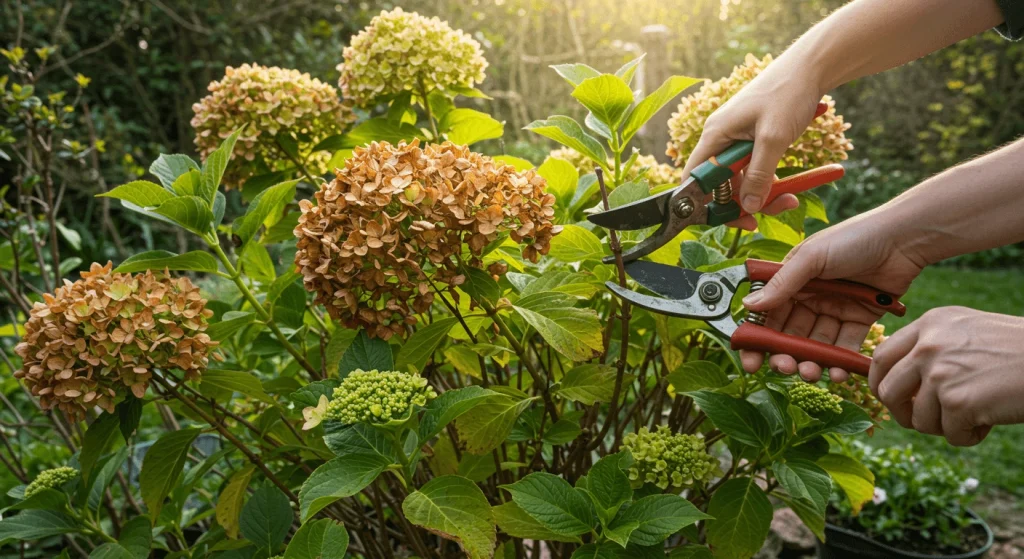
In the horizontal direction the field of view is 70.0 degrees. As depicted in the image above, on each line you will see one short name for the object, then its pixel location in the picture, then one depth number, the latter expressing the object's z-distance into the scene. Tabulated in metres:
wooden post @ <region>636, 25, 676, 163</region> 4.71
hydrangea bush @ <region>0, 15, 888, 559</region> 1.11
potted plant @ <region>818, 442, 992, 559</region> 2.54
